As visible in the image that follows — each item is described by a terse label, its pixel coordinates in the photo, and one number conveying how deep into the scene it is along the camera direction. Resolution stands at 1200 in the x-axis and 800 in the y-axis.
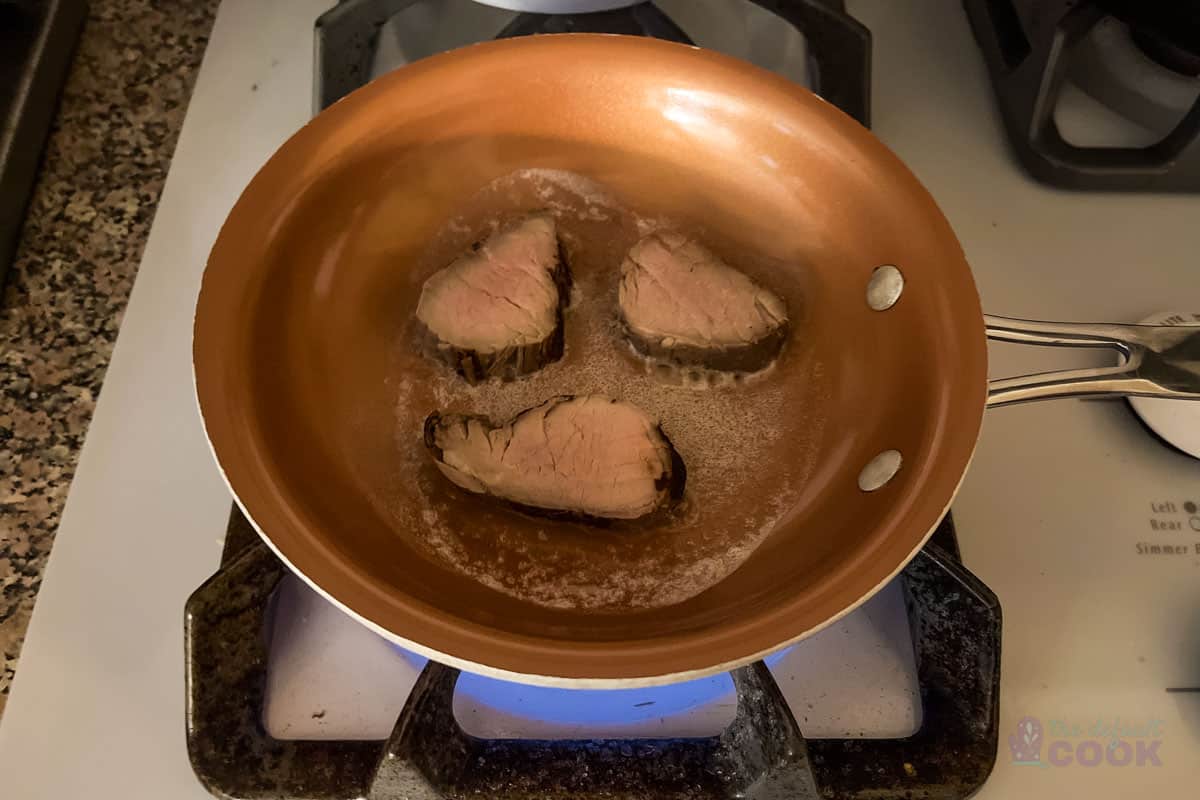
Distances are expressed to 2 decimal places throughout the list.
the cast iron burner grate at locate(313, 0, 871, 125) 0.70
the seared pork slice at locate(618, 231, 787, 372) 0.57
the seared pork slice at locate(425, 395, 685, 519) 0.52
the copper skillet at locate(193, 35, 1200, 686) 0.42
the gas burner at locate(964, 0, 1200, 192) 0.67
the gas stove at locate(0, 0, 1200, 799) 0.50
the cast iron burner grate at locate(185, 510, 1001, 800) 0.47
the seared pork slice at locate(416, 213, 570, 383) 0.57
